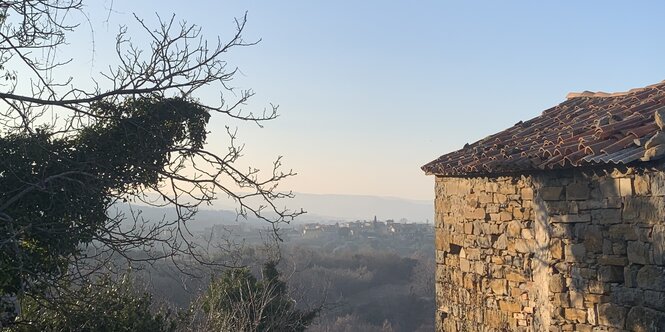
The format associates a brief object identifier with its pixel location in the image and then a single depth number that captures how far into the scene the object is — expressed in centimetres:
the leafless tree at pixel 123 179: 454
